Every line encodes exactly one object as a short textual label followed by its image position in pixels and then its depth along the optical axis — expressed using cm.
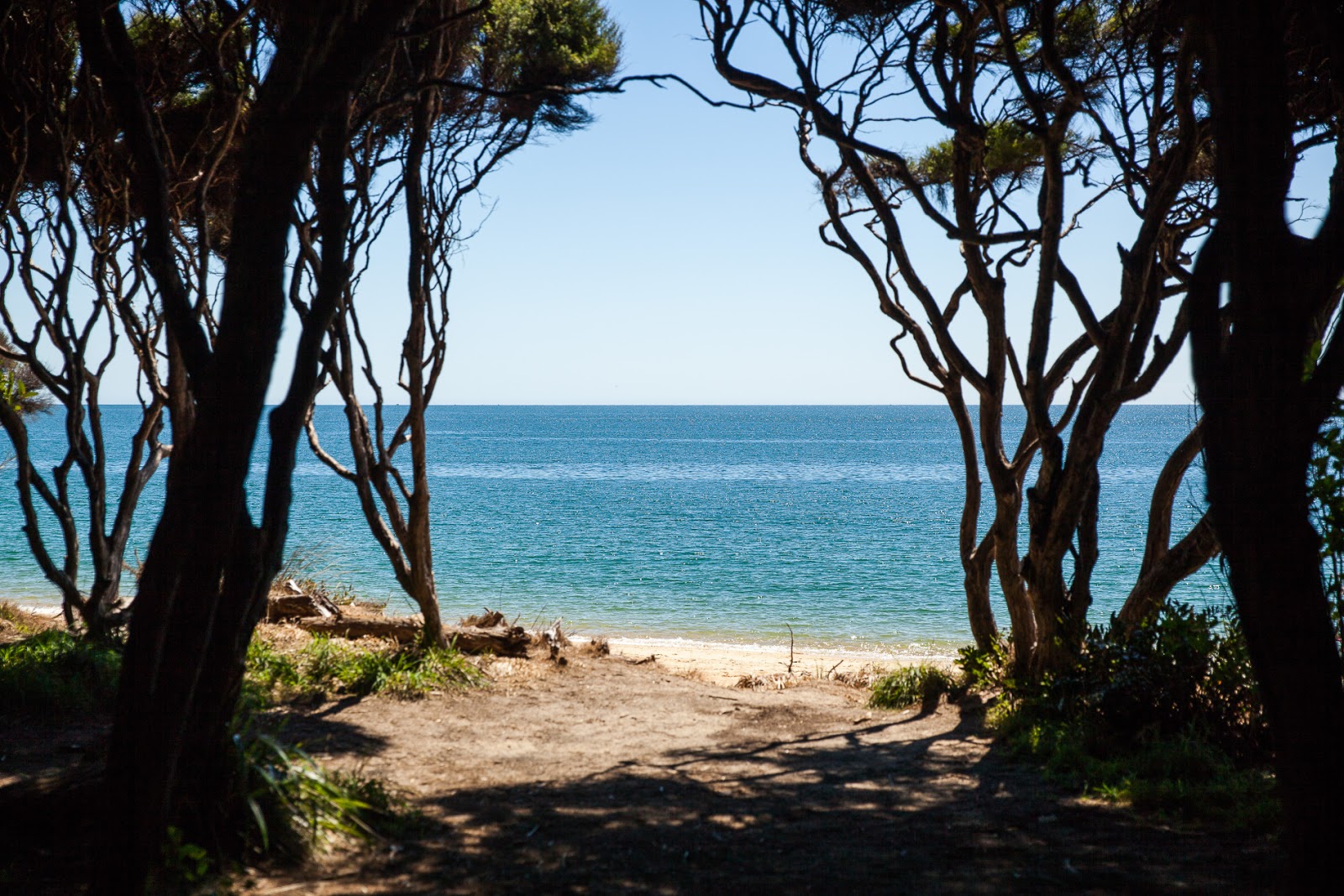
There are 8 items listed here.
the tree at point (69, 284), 660
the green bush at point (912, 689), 655
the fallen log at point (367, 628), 788
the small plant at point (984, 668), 644
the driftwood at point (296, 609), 871
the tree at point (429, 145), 697
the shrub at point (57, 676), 518
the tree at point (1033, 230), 554
